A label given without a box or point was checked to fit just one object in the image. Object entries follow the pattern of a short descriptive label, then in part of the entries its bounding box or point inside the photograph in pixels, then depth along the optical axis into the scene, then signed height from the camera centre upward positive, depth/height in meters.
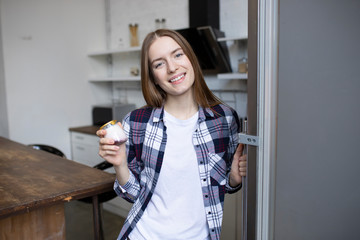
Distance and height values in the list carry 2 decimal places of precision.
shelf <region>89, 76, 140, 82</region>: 3.66 +0.01
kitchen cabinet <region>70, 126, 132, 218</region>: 3.37 -0.86
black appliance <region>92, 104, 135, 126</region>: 3.75 -0.41
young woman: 1.12 -0.29
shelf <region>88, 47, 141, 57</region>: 3.54 +0.34
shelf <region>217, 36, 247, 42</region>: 2.64 +0.33
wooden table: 1.22 -0.47
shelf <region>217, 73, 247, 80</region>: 2.63 +0.01
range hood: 2.85 +0.28
